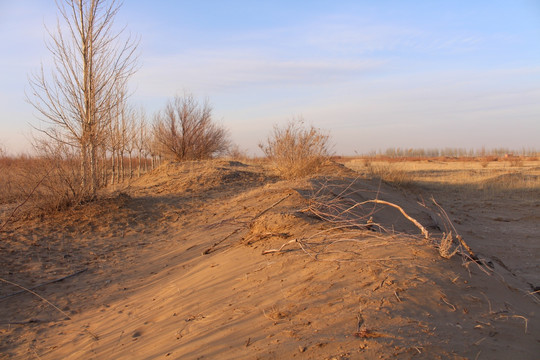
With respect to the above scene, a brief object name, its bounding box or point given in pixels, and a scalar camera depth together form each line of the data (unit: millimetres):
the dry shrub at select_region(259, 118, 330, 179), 11281
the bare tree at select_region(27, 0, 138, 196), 9070
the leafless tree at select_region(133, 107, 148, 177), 22181
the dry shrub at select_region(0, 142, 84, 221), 7904
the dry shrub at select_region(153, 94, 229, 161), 19797
